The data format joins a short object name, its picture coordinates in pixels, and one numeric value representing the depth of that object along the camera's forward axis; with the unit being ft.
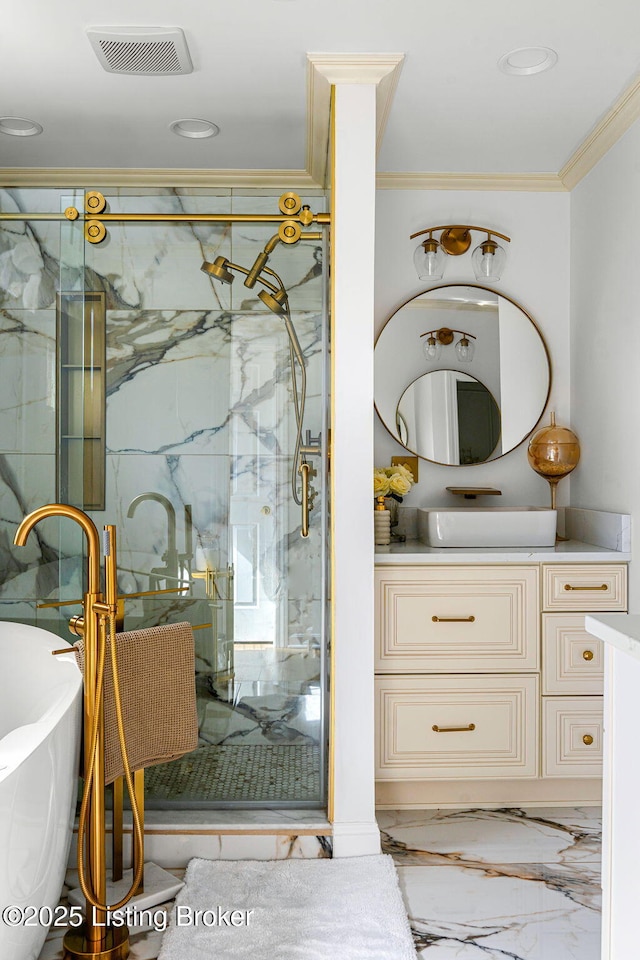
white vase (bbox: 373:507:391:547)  10.08
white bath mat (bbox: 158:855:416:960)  6.54
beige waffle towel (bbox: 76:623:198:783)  7.06
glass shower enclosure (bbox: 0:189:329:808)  8.36
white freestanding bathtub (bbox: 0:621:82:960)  5.05
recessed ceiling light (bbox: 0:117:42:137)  9.43
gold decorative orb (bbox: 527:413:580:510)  10.77
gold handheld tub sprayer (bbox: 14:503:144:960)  6.41
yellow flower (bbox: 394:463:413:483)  10.35
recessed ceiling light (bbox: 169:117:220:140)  9.43
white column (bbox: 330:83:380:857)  8.24
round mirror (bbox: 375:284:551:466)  11.29
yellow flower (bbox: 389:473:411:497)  10.25
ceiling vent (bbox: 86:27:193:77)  7.58
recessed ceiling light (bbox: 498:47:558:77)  7.89
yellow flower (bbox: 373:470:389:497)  10.25
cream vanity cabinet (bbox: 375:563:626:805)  9.14
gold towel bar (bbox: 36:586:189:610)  8.32
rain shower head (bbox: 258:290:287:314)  8.45
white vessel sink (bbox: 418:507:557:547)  9.68
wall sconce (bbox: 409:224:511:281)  10.67
